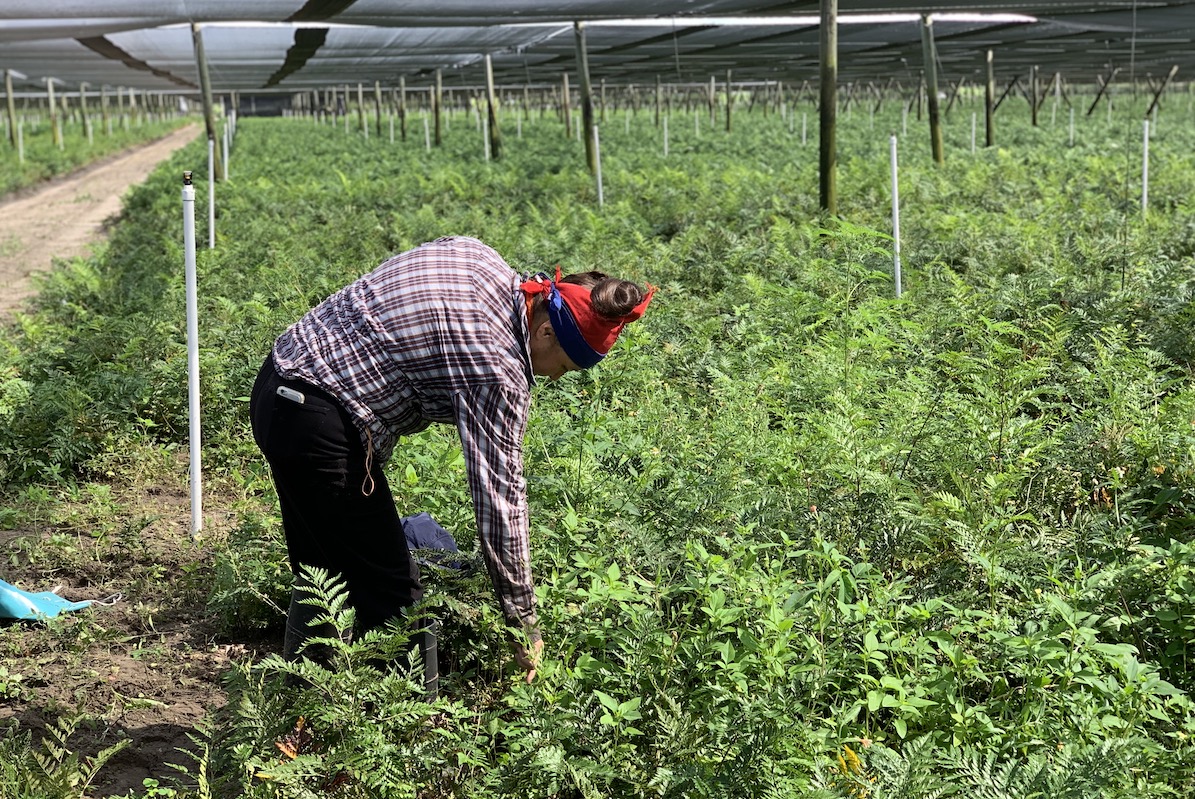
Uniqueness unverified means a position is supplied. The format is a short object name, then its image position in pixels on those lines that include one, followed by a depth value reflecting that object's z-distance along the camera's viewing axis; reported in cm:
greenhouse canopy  1409
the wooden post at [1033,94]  2991
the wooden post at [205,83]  1630
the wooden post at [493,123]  2133
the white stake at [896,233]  827
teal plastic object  451
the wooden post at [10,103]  2969
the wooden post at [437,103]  2941
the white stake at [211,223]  1142
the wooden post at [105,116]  4233
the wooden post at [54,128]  3442
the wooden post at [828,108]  1048
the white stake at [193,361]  525
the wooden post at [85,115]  3610
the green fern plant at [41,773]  297
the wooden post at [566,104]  3038
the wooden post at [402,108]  3206
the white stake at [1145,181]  1196
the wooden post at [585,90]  1705
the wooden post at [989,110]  2122
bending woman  312
